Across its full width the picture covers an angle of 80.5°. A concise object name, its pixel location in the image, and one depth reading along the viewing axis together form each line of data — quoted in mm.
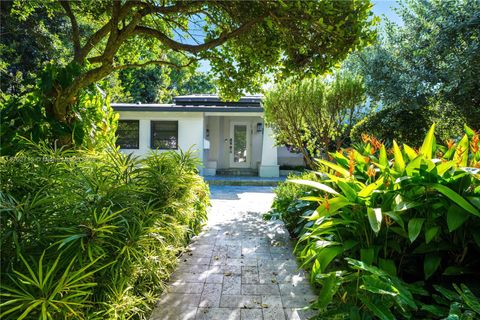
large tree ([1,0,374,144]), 3326
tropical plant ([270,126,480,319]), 1610
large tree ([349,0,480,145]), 6984
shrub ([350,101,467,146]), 7910
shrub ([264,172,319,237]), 4480
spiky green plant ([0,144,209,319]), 1650
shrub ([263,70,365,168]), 6938
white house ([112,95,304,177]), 13047
